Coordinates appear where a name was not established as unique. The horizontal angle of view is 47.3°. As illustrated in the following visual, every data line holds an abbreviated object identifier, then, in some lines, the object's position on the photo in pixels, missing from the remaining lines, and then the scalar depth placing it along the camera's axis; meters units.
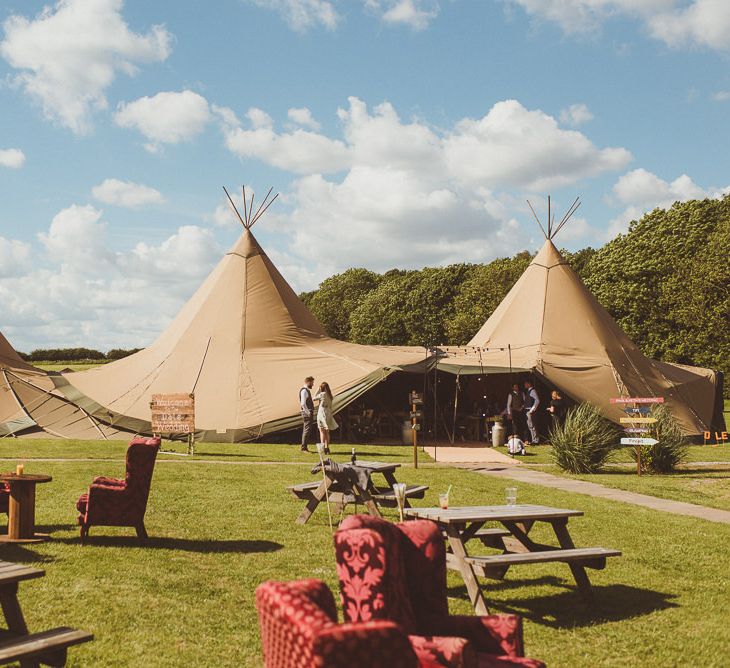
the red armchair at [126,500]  8.62
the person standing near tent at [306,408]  19.44
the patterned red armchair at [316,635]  2.73
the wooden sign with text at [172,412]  19.23
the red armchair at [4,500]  9.13
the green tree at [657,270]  41.25
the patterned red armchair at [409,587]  3.73
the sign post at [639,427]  15.69
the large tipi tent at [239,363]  22.11
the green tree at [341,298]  70.88
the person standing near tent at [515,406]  22.03
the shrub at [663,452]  16.50
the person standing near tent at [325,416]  18.67
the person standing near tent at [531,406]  21.80
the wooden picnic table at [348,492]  9.39
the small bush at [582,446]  16.14
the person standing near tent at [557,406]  21.97
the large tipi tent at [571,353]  22.98
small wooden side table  8.62
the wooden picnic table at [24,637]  4.21
